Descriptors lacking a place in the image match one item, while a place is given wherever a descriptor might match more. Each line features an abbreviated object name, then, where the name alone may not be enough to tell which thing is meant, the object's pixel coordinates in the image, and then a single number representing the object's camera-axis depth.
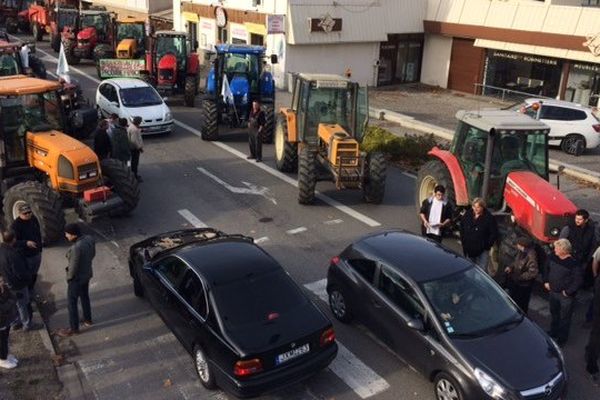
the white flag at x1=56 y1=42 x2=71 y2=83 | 19.28
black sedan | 7.05
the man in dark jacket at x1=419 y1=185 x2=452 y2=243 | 10.59
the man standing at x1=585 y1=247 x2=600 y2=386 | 8.01
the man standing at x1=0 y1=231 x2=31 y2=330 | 8.17
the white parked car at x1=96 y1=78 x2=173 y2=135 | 18.61
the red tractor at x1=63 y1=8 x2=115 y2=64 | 31.06
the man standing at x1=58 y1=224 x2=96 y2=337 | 8.38
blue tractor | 19.14
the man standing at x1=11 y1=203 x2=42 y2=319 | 8.85
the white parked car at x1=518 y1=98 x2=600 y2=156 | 19.70
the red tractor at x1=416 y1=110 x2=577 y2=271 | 9.85
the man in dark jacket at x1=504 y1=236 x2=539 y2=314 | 8.73
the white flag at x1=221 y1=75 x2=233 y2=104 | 18.98
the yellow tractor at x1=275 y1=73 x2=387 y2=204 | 13.39
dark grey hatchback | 6.91
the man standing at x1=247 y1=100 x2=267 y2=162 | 16.62
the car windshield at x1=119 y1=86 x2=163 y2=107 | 18.78
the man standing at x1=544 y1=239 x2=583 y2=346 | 8.37
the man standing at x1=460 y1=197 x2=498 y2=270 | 9.72
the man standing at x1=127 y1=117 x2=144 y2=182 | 14.46
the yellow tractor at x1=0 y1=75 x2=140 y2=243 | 11.22
